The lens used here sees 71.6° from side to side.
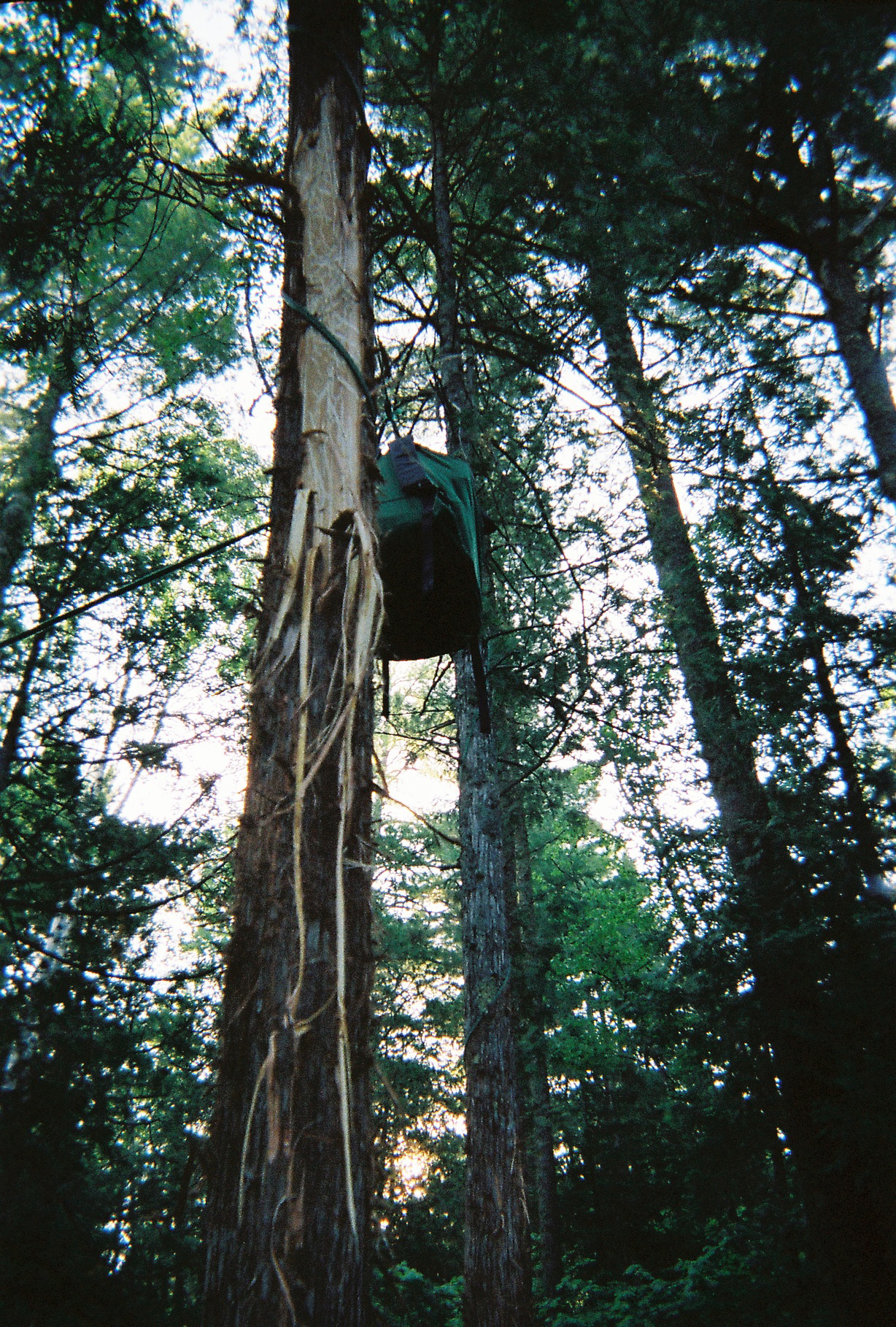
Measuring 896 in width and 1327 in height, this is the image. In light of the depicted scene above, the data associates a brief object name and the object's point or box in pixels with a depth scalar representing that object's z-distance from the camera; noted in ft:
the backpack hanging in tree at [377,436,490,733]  6.17
